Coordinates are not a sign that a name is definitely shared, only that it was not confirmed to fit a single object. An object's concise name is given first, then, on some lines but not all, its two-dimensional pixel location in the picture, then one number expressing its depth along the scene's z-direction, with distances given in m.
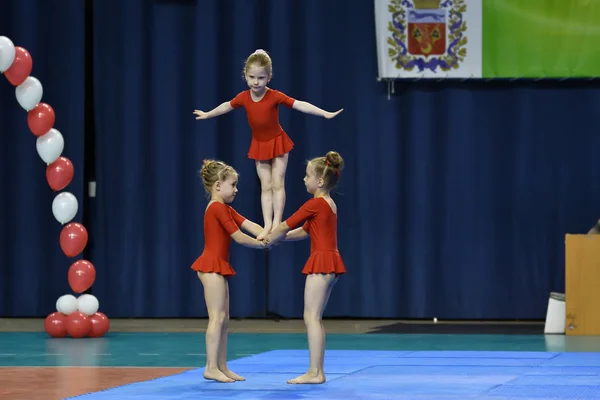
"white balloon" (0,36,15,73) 17.91
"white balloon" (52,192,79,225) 19.05
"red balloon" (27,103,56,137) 18.64
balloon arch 18.56
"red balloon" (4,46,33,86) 18.25
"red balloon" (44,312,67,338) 19.00
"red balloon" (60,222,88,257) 19.03
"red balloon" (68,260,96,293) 19.00
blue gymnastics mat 11.35
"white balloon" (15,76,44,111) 18.50
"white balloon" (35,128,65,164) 18.72
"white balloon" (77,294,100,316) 19.08
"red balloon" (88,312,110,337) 19.06
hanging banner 20.92
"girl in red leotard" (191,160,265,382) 12.29
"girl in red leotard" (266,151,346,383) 12.18
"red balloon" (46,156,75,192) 18.86
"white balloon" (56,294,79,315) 19.08
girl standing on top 11.44
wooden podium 19.17
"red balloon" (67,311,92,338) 18.86
